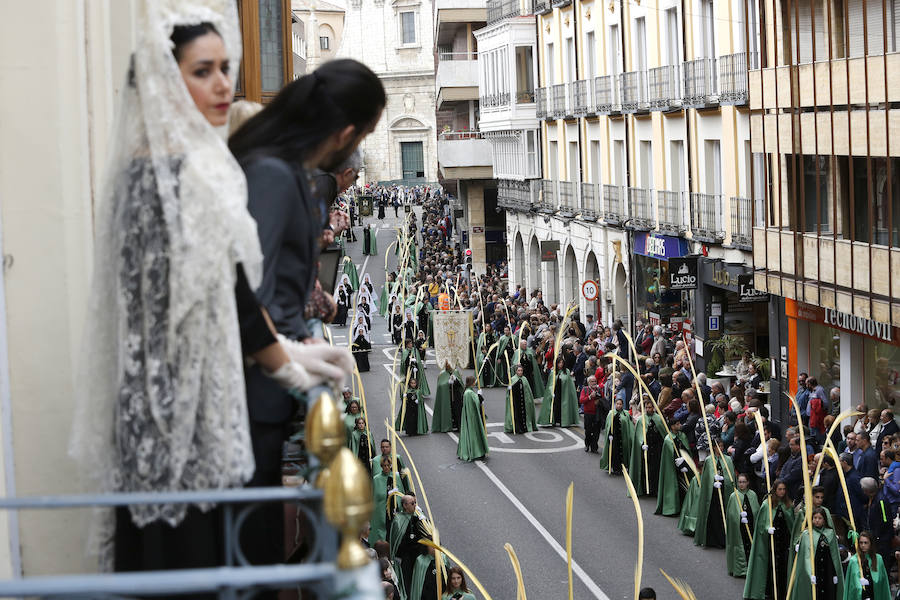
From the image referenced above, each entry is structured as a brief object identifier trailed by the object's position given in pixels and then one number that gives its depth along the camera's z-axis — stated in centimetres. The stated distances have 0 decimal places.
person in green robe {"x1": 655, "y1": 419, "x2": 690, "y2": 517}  2023
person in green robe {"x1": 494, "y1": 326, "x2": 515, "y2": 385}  3241
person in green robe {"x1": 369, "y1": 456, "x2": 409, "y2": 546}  1779
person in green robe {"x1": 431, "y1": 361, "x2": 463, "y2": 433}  2838
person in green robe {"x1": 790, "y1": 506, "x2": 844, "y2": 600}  1430
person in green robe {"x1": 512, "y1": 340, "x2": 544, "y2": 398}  2976
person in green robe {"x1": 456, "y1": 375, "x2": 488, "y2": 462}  2494
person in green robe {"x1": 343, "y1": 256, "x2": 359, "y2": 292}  5038
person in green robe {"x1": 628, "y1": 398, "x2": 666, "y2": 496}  2148
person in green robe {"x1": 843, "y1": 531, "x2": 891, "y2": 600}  1338
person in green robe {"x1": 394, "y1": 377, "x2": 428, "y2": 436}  2784
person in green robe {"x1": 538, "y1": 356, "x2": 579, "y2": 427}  2789
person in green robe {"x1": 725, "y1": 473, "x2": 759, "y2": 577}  1706
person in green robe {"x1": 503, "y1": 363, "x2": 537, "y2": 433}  2727
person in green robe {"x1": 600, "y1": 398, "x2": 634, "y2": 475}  2248
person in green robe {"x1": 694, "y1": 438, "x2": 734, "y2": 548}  1811
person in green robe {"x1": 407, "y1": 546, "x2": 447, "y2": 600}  1606
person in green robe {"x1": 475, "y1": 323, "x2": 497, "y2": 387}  3356
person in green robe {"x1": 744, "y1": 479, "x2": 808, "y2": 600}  1588
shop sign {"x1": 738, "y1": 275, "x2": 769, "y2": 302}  2631
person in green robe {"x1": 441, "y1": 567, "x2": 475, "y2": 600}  1336
